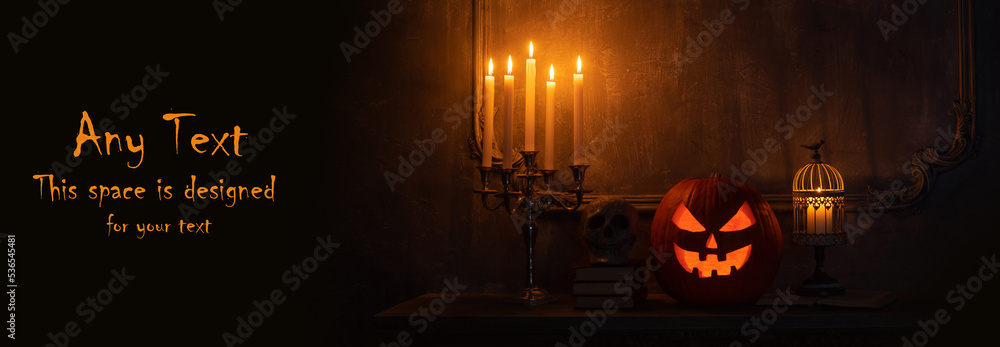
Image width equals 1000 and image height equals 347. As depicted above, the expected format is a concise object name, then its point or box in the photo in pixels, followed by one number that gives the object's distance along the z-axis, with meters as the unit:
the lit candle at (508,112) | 1.95
